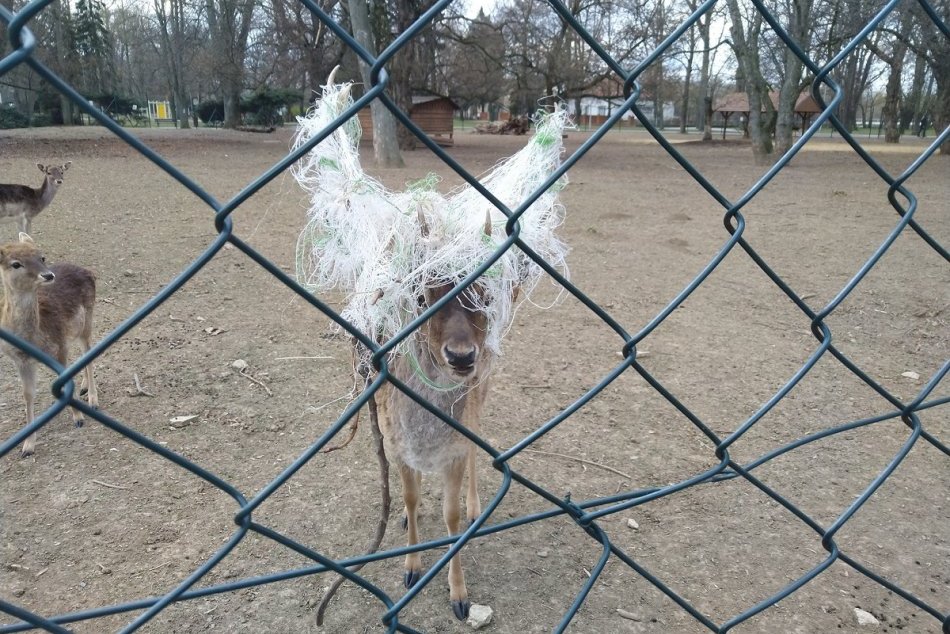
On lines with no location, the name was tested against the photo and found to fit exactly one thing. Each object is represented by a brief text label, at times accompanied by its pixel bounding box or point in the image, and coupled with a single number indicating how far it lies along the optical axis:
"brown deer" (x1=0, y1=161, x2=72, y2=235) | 8.80
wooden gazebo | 40.31
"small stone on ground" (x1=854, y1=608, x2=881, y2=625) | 2.62
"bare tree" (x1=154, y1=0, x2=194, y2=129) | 35.47
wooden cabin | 26.62
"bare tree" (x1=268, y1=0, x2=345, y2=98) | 24.28
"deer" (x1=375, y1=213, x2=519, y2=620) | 2.12
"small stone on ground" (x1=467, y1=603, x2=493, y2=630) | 2.68
